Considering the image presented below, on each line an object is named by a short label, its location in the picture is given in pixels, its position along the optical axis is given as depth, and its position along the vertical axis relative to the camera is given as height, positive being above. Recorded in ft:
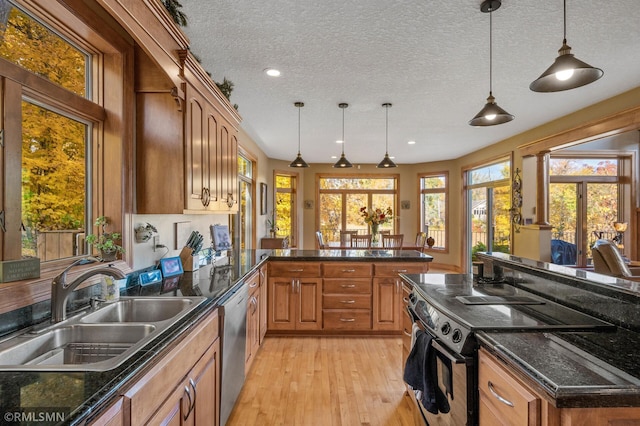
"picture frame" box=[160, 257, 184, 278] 8.06 -1.29
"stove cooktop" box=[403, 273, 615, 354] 4.63 -1.55
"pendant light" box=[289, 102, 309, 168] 14.76 +2.20
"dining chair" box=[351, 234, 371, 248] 21.45 -1.73
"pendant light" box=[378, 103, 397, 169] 13.64 +2.34
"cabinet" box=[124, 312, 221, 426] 3.54 -2.21
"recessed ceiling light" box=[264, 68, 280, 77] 10.24 +4.33
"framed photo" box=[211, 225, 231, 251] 11.03 -0.80
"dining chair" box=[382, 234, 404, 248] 20.05 -1.52
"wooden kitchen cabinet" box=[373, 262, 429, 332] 11.87 -2.69
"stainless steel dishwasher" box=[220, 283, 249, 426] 6.66 -2.90
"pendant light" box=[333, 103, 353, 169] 14.58 +2.13
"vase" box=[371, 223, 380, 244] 17.38 -0.97
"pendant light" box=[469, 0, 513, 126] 6.94 +2.15
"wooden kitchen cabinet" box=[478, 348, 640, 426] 3.12 -1.95
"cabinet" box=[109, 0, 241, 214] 6.85 +1.84
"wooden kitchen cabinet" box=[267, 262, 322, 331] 11.93 -2.91
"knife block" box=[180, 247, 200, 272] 8.85 -1.19
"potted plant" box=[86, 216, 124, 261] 6.16 -0.52
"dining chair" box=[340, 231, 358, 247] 22.92 -1.68
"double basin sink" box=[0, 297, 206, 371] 3.67 -1.62
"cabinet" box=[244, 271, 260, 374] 8.93 -2.99
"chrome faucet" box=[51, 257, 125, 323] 4.68 -1.09
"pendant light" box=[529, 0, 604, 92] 5.29 +2.25
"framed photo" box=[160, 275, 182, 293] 6.89 -1.53
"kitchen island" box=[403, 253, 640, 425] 3.13 -1.58
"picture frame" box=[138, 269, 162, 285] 7.22 -1.39
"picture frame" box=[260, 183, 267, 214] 23.25 +1.08
